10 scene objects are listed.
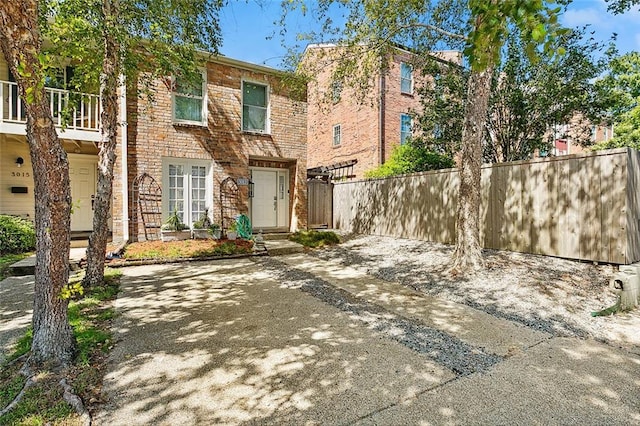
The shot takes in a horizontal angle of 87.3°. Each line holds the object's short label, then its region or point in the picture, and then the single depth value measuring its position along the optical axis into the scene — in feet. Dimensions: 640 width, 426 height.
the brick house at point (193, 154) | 28.32
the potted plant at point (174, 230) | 29.37
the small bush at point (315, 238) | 31.37
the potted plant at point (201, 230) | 30.40
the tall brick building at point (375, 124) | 47.19
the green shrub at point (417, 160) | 39.47
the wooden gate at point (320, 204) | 44.62
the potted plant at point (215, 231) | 30.71
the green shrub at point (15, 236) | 25.17
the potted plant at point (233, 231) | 30.63
